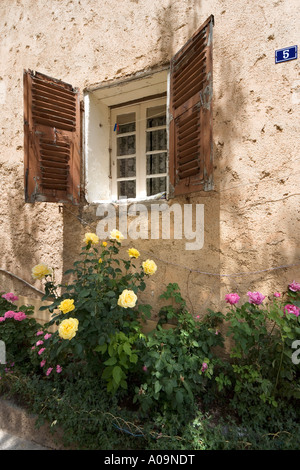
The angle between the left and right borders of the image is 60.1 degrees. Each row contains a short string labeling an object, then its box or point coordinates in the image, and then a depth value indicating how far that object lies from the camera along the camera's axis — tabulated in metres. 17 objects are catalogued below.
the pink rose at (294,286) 1.98
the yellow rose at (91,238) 2.05
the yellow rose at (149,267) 2.01
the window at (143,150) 3.03
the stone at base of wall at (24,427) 1.95
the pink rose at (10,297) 2.83
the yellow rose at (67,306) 1.70
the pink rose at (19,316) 2.60
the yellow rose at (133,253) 2.07
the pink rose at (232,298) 1.94
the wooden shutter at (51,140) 2.73
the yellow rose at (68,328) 1.63
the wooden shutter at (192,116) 2.02
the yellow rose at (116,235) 2.08
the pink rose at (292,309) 1.78
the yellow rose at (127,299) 1.75
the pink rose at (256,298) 1.90
